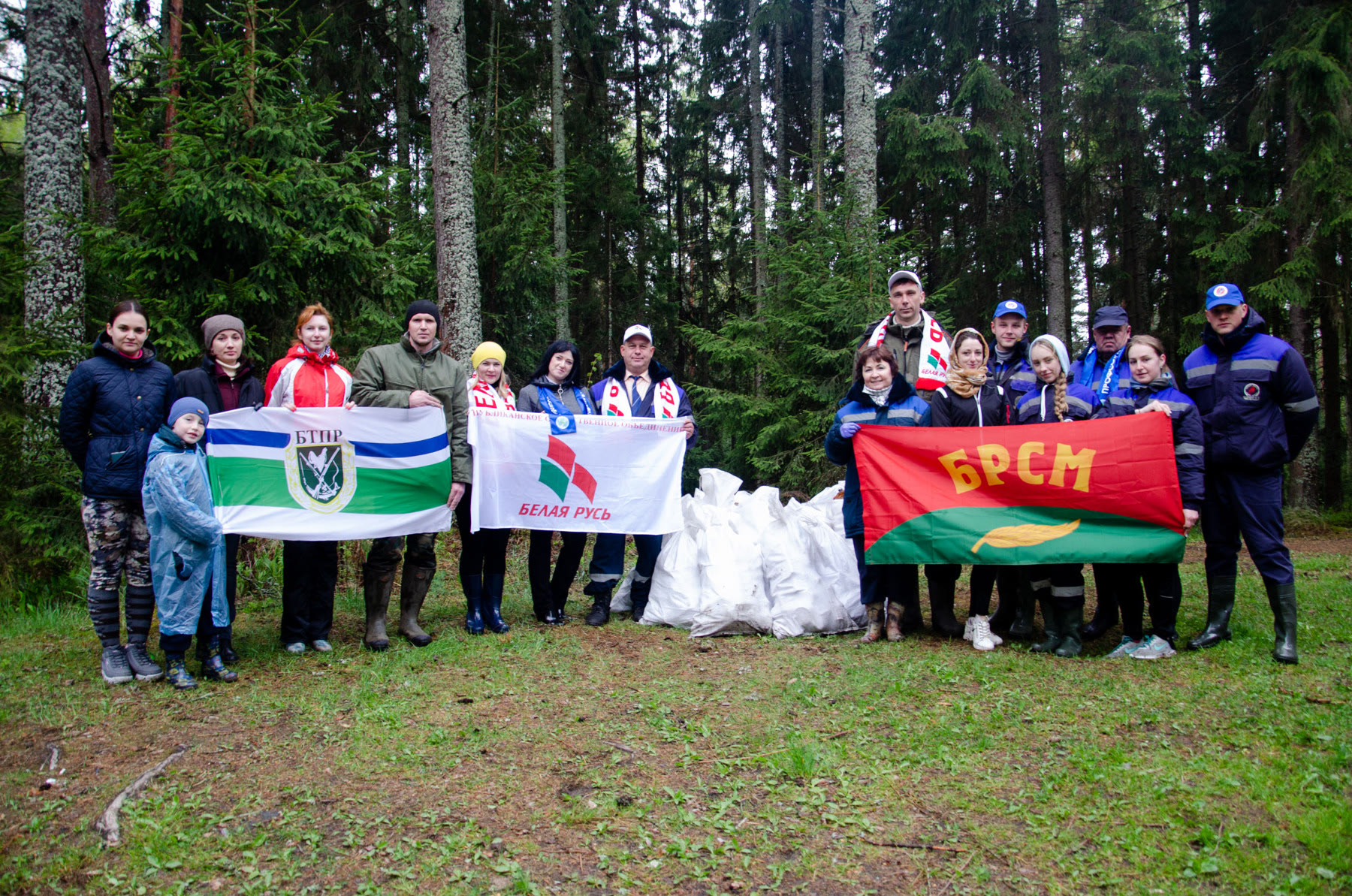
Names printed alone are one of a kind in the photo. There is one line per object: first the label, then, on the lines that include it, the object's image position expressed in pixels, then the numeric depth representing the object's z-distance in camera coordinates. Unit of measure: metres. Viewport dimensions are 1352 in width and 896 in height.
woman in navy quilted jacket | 4.39
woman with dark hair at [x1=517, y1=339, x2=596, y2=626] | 5.91
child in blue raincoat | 4.32
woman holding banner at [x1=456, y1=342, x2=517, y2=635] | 5.66
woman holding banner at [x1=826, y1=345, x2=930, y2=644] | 5.35
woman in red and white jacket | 5.13
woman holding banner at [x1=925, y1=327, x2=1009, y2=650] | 5.22
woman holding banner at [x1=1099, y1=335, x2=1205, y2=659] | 4.79
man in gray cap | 5.64
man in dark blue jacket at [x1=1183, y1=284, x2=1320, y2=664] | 4.62
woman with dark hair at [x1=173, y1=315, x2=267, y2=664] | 4.78
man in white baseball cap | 6.05
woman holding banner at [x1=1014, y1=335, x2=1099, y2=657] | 5.01
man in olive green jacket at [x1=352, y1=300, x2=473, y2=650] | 5.31
